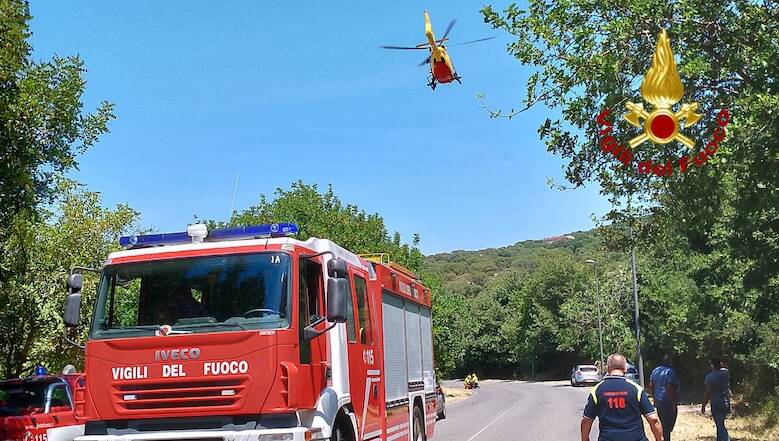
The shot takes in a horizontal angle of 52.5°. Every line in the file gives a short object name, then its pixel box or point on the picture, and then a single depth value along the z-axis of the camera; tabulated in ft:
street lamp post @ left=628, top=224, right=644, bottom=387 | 97.66
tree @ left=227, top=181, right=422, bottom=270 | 117.60
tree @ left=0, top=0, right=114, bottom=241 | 37.50
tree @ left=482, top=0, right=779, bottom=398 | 37.29
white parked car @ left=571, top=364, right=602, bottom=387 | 175.83
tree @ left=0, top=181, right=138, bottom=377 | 50.29
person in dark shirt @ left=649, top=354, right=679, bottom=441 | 42.19
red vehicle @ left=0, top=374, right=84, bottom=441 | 35.63
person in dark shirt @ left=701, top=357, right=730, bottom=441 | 44.52
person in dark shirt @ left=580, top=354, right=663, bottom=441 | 22.70
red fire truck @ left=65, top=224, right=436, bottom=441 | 23.44
